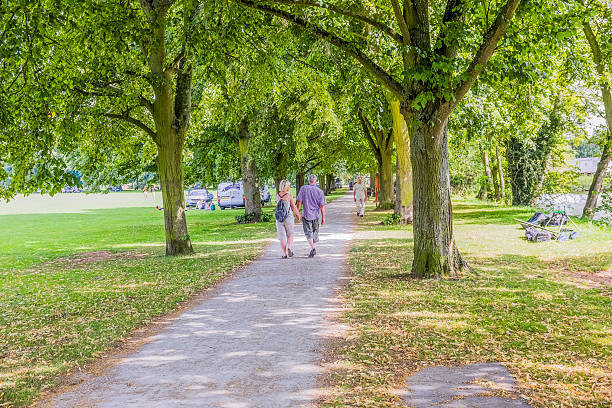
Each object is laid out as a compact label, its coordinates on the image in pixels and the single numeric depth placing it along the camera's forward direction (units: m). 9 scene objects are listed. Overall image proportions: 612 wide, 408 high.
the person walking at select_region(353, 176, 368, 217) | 26.19
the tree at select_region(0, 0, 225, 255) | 10.88
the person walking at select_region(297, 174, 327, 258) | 12.82
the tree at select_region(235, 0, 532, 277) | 8.76
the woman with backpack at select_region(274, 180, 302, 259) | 12.59
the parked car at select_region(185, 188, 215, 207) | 49.74
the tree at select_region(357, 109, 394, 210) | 29.41
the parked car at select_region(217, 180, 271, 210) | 45.62
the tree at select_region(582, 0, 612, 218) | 17.66
